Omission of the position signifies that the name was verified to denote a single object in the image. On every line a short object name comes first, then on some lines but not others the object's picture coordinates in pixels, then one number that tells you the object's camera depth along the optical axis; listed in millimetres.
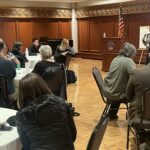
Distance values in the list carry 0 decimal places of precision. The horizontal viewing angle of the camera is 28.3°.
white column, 15500
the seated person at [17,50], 6742
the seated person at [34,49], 9041
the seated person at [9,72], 4324
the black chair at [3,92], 4090
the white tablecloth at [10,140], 2004
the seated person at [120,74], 4090
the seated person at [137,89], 2908
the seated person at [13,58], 5760
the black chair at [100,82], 4008
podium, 9883
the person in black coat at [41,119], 1950
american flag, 11836
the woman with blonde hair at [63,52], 7620
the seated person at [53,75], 4289
